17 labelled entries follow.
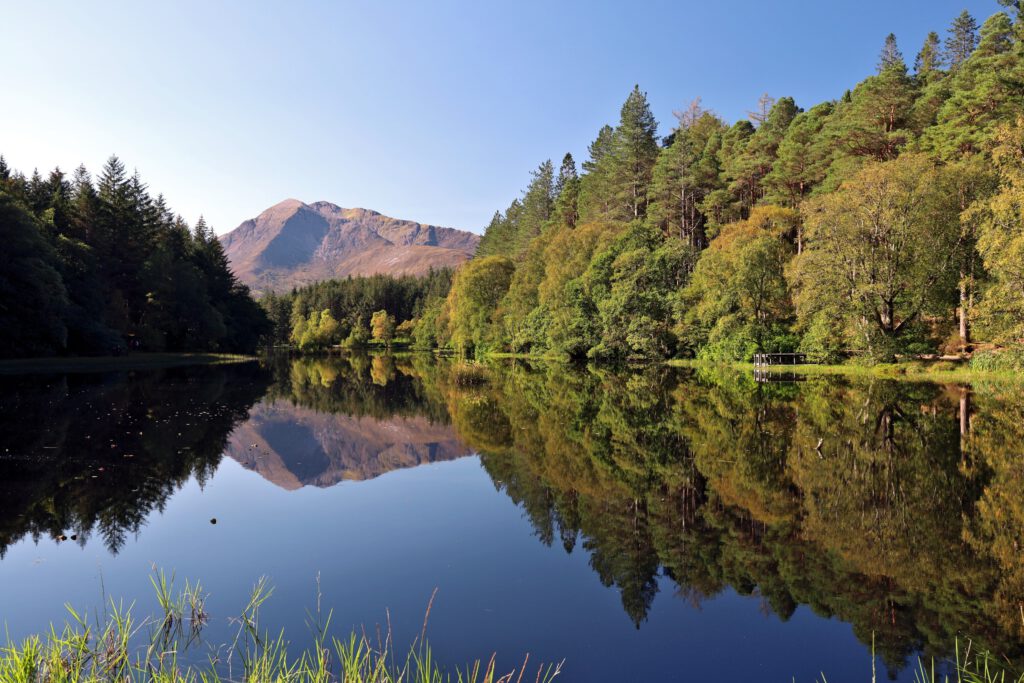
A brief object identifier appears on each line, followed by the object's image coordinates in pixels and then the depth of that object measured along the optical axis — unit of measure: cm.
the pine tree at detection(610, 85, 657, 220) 7519
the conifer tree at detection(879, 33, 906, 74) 6662
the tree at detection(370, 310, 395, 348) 14275
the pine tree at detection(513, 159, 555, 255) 9150
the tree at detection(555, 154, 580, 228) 8912
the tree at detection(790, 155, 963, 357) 3788
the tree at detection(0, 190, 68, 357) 4450
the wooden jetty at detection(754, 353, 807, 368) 4812
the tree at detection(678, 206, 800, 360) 4947
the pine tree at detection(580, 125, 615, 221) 7869
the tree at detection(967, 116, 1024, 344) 2609
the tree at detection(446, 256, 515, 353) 7919
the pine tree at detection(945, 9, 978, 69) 6669
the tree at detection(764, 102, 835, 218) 5784
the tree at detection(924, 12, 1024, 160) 3969
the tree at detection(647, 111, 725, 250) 6756
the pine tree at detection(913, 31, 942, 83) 7181
